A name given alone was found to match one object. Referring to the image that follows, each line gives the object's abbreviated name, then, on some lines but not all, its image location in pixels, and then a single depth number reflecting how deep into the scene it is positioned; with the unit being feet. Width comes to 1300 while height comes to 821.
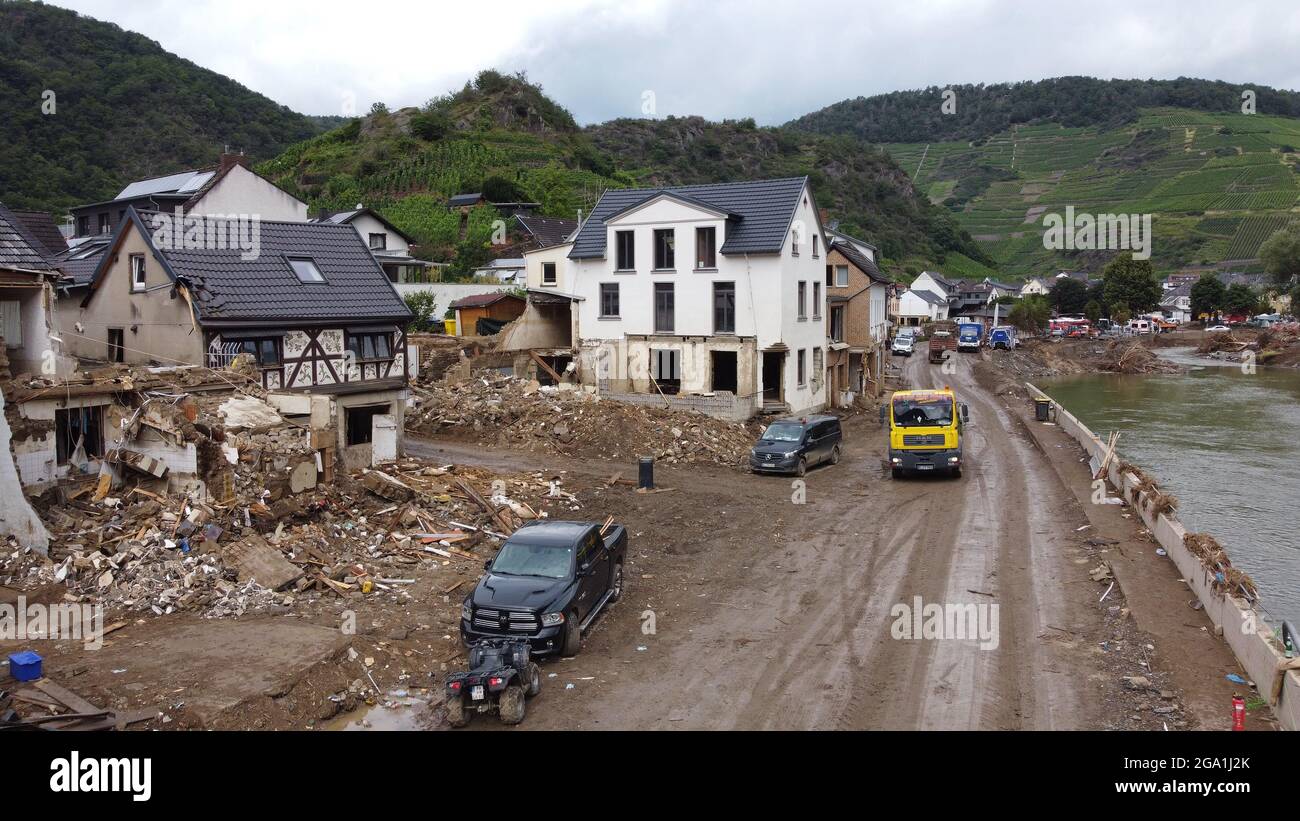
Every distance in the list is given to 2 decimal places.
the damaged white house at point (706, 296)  116.47
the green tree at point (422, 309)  166.40
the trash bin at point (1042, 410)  132.36
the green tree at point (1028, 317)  323.57
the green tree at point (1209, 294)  353.72
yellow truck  89.86
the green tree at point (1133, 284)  344.69
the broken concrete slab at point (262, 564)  53.01
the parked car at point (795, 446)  91.45
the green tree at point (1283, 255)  310.65
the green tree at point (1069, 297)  374.43
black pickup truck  43.21
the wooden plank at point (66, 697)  35.86
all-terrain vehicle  36.17
